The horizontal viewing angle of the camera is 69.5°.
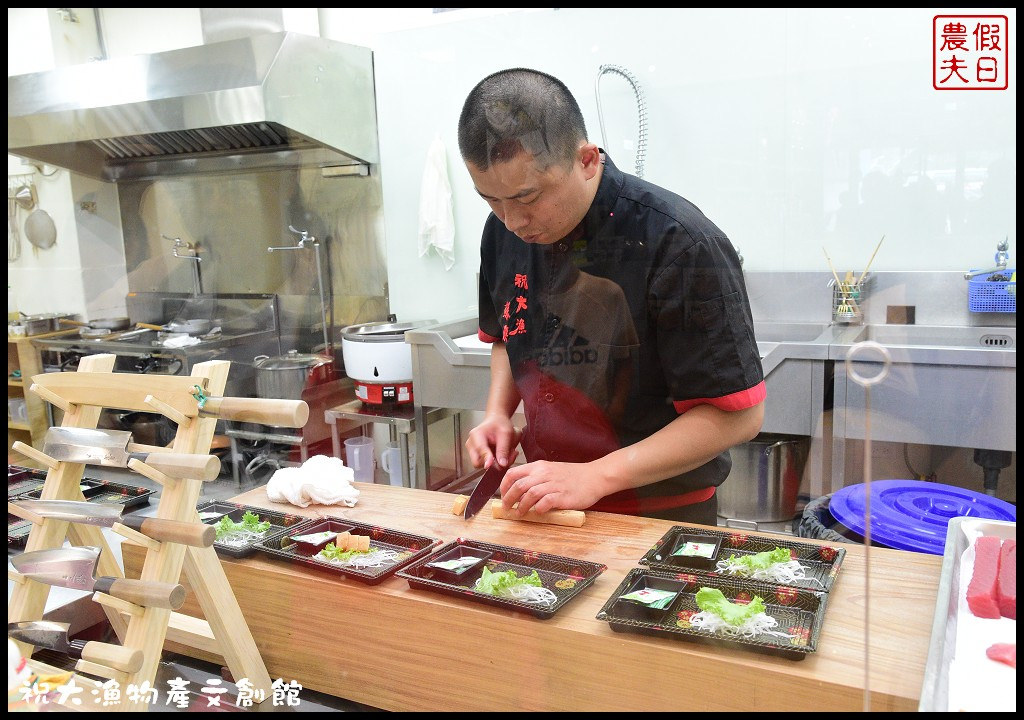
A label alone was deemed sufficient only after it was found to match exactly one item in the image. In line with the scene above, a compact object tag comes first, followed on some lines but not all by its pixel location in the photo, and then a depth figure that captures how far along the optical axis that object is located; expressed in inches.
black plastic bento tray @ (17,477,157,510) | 47.1
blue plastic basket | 46.0
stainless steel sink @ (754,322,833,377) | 54.7
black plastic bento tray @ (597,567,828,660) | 29.4
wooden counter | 28.5
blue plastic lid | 42.7
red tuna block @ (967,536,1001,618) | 30.3
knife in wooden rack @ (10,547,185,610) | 35.7
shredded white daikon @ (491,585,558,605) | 34.4
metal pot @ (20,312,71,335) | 64.1
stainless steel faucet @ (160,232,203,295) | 69.7
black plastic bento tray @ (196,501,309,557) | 45.9
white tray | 24.8
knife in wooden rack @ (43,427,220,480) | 32.9
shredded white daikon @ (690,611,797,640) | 30.5
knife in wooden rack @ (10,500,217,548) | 32.5
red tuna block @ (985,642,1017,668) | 27.0
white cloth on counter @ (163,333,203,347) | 67.2
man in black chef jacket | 45.6
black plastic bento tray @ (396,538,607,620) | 34.7
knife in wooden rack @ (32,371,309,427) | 34.7
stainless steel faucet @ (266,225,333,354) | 72.5
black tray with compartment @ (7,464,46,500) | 45.5
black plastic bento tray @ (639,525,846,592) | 36.3
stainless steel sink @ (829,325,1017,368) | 47.5
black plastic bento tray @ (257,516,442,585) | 38.8
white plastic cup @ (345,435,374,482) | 63.7
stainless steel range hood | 62.4
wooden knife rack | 33.1
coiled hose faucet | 62.1
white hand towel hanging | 70.6
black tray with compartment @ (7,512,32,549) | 40.9
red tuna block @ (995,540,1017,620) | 29.8
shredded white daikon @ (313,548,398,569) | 40.4
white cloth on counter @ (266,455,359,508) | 49.6
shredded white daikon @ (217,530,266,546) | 43.3
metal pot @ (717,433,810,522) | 57.8
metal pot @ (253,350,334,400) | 63.8
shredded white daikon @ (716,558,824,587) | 36.4
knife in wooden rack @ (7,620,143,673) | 32.0
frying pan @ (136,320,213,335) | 68.5
